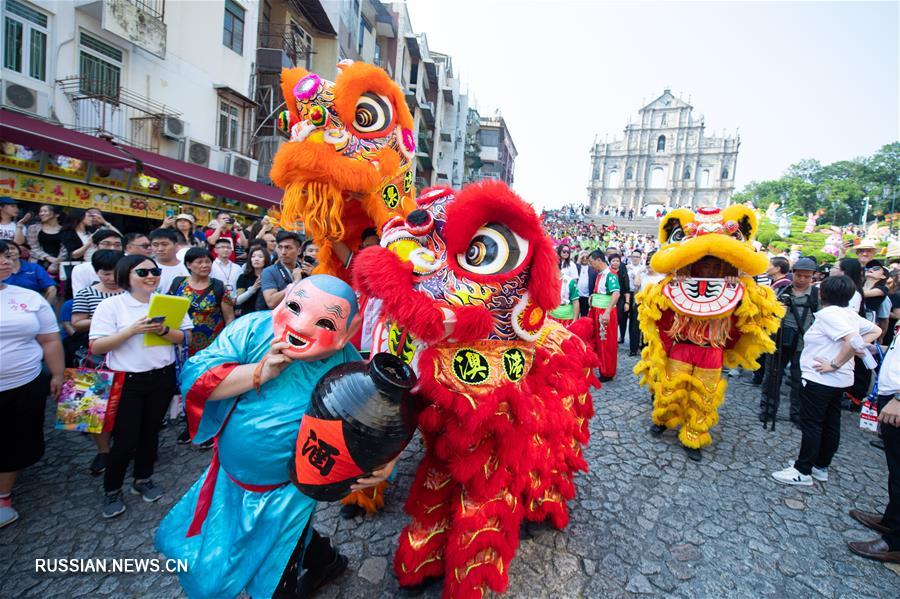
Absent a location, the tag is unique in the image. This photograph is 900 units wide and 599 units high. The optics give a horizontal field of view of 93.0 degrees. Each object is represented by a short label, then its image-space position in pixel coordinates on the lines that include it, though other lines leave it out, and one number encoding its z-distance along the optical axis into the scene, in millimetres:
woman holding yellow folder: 2697
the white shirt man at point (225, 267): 4504
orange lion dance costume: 2545
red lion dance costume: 1922
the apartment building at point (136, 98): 6961
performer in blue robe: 1624
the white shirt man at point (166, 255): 3809
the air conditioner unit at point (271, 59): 13016
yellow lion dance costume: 3639
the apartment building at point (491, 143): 51188
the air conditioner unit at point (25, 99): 6852
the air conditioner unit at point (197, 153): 10094
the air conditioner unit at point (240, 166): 11336
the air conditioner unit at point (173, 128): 9438
